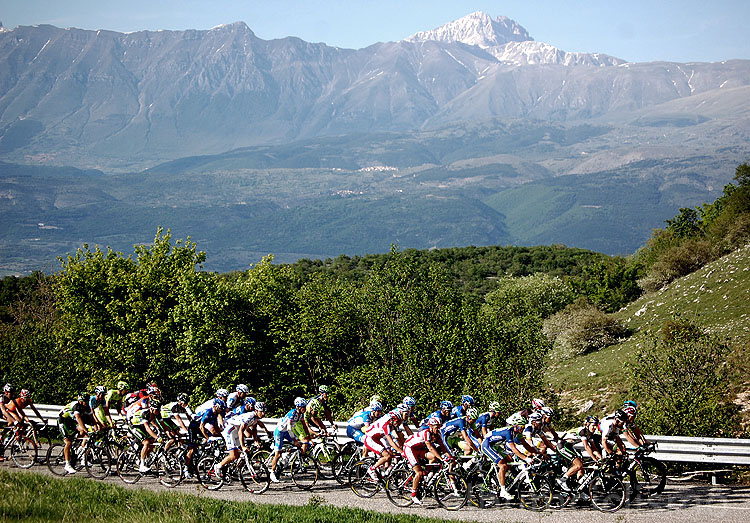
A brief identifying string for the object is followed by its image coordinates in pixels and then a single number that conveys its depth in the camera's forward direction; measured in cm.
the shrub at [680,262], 5353
